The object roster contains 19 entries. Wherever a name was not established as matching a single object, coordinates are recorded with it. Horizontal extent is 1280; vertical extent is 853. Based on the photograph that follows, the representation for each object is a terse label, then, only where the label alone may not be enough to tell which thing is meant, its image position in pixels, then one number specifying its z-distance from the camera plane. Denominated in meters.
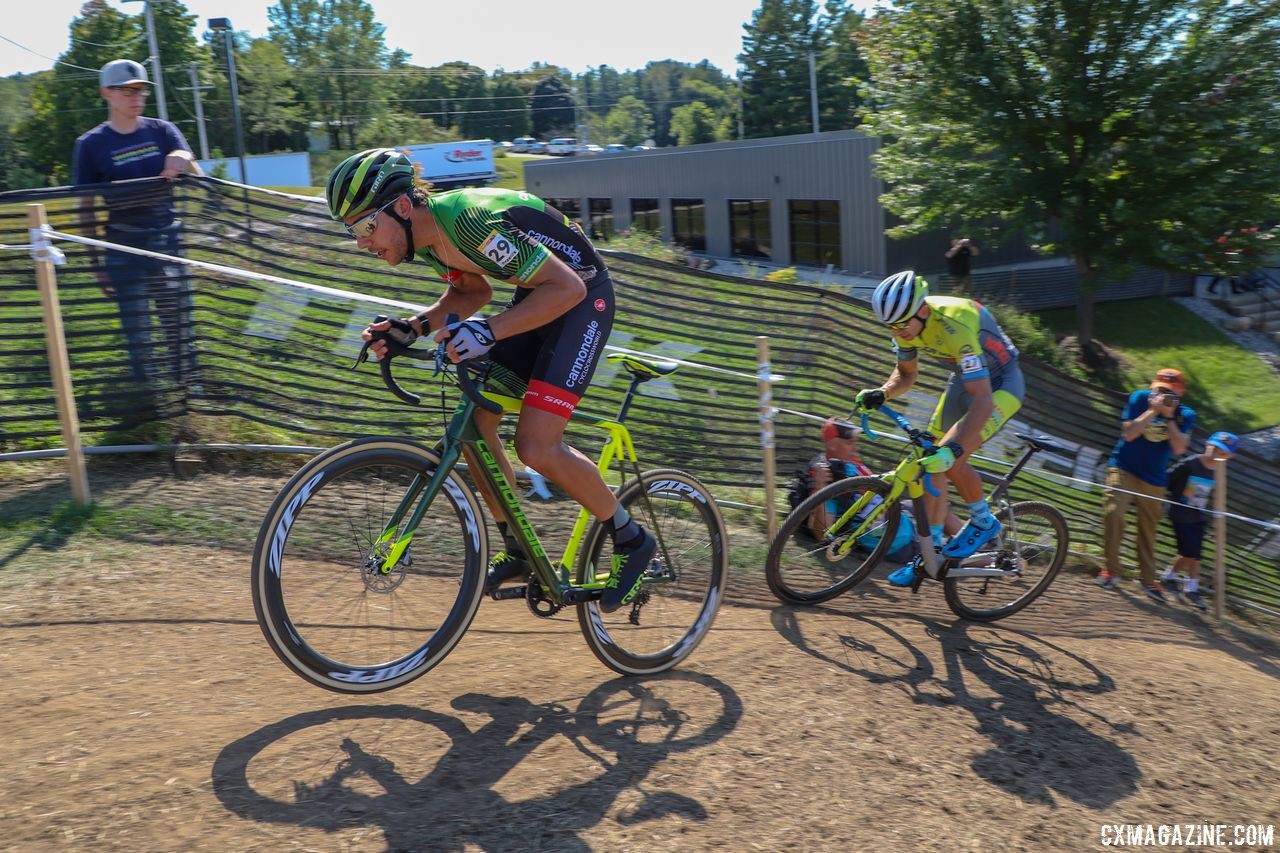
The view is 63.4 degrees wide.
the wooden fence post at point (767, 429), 5.82
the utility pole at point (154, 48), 40.28
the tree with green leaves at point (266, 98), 83.12
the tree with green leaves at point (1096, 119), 19.61
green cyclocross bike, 3.41
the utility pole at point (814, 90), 64.50
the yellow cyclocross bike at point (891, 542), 5.45
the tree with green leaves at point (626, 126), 134.62
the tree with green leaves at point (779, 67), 78.25
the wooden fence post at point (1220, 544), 7.25
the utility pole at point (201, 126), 53.03
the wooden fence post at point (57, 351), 4.97
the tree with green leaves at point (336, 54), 98.31
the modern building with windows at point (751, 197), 29.42
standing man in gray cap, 5.88
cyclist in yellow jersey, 5.40
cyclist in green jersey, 3.46
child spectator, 8.26
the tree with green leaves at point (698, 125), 90.81
